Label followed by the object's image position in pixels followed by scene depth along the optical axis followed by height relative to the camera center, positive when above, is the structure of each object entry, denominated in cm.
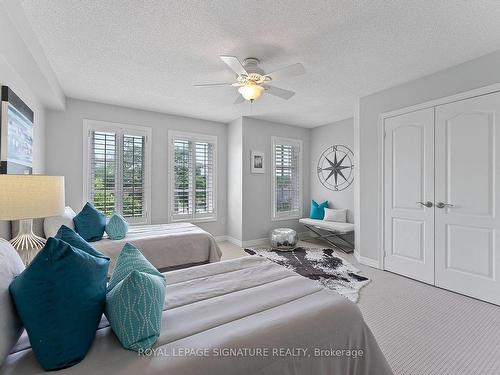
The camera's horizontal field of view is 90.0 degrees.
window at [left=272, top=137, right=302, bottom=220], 537 +20
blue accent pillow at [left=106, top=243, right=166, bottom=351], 98 -50
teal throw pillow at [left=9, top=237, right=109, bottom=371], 89 -43
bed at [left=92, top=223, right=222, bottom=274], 280 -70
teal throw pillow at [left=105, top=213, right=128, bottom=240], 293 -49
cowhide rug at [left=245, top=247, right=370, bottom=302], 296 -115
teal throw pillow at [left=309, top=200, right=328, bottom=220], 526 -49
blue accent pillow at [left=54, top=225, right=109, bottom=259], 124 -27
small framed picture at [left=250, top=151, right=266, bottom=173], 502 +51
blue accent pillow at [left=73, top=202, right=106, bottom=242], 282 -43
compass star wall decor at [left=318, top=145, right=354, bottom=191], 504 +42
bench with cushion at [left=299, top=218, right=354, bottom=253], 438 -74
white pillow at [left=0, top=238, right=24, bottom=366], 89 -47
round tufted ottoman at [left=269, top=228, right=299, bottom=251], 459 -97
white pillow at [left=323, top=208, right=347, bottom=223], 491 -56
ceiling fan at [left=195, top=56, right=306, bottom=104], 236 +112
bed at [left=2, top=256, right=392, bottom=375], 94 -64
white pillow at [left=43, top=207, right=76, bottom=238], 254 -39
